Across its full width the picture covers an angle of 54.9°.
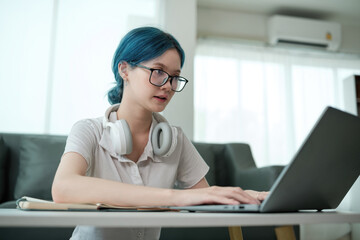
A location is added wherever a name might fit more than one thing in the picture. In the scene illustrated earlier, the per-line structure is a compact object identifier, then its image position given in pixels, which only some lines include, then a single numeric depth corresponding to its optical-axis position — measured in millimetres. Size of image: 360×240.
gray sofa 1775
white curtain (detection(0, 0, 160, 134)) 3455
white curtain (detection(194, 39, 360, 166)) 4777
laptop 560
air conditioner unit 4934
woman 1024
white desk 434
